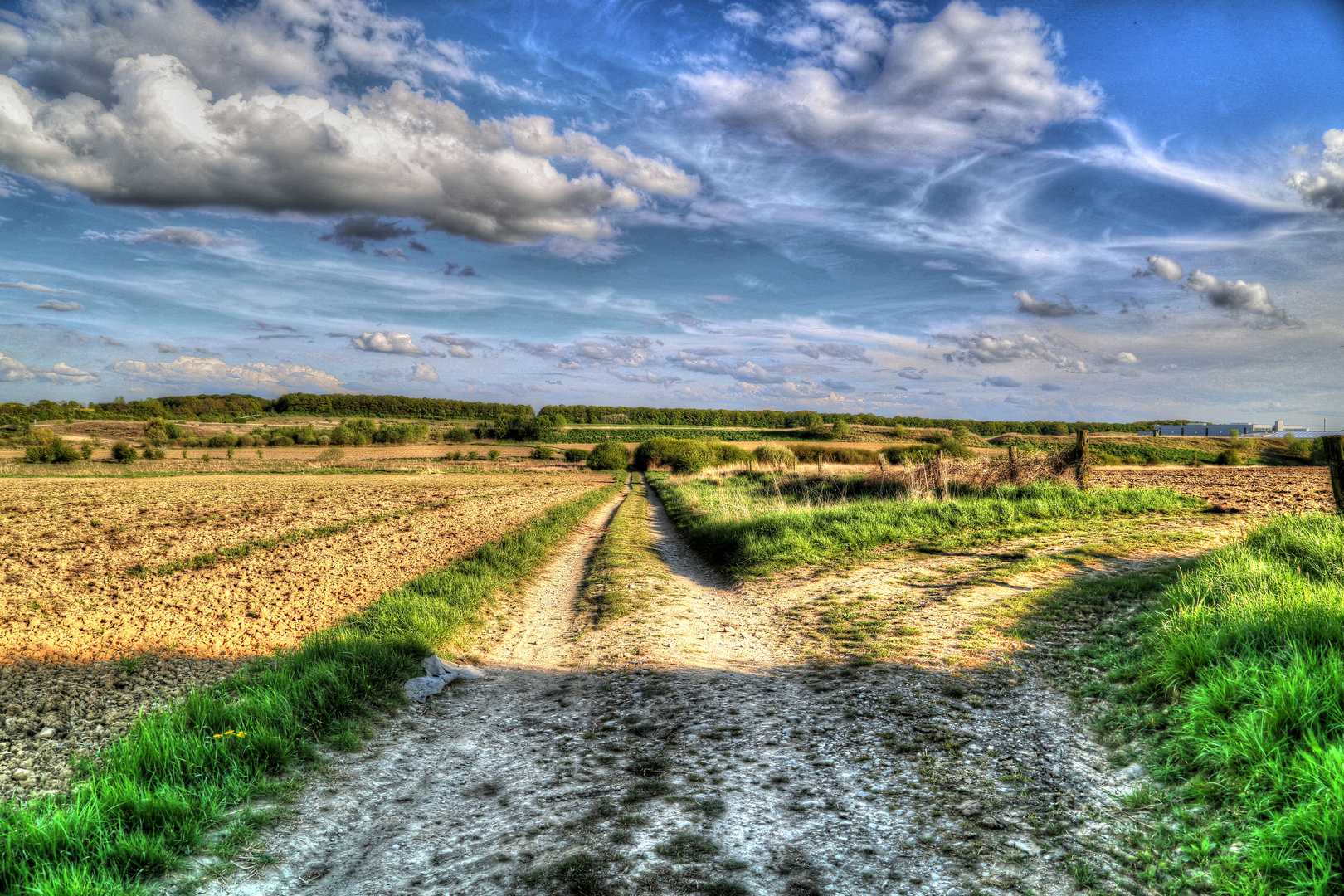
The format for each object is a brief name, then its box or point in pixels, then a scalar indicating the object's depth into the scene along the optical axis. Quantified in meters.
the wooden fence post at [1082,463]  19.62
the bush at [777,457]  45.17
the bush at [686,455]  58.56
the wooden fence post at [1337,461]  10.58
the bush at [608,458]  67.81
